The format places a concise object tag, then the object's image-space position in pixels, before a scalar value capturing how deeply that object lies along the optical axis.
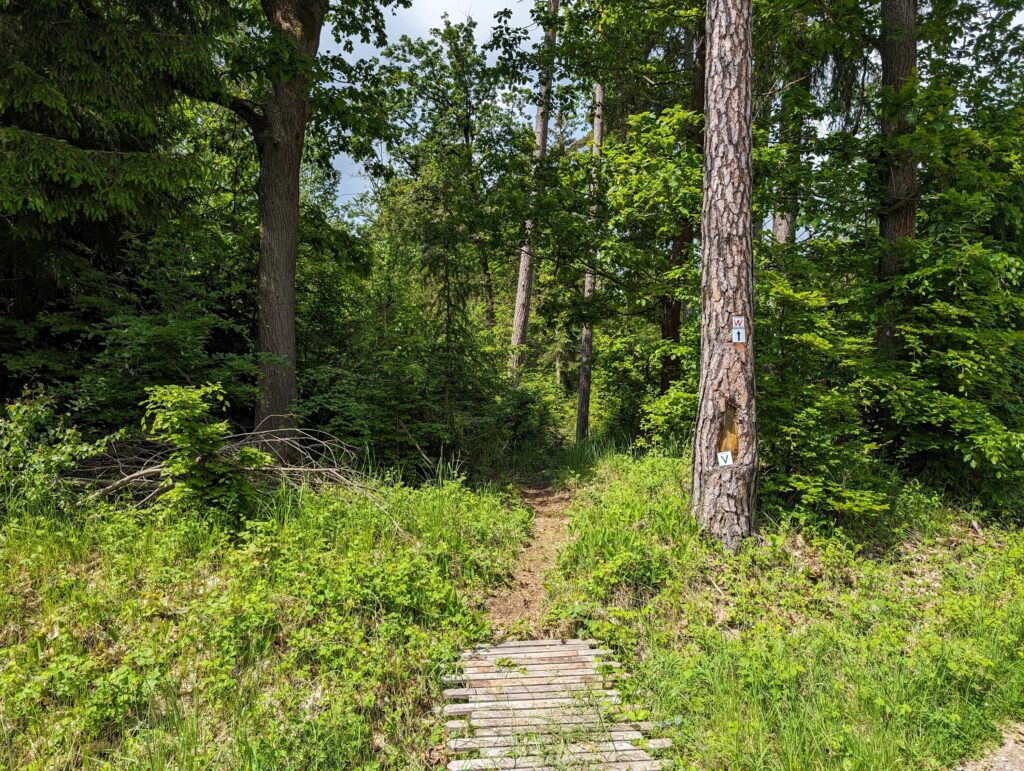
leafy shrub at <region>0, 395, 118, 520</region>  4.15
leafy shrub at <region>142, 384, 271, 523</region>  4.37
